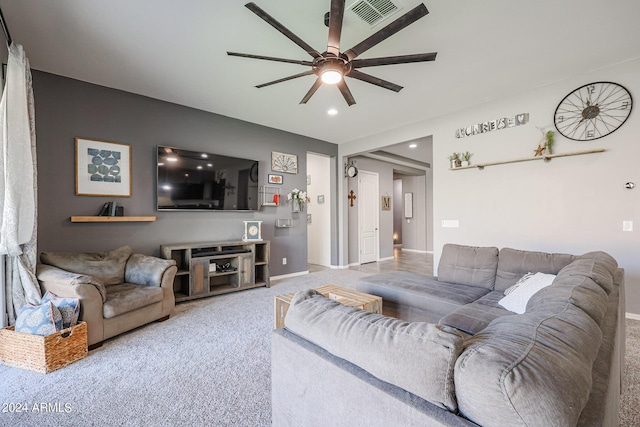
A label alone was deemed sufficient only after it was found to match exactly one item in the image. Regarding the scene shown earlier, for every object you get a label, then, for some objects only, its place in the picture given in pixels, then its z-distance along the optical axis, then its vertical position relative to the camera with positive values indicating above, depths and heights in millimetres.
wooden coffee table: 2389 -757
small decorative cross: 6413 +438
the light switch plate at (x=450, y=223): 4335 -152
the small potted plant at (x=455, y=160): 4246 +817
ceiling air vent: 2102 +1611
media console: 3754 -730
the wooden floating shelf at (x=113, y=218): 3271 -4
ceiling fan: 1781 +1222
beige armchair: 2364 -661
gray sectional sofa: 599 -403
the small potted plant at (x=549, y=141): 3418 +881
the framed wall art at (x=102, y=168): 3371 +636
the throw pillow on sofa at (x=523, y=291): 2086 -618
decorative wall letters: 3687 +1245
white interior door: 6797 -12
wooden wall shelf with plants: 3190 +693
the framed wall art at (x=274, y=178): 5078 +698
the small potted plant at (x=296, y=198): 5320 +338
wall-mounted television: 3865 +543
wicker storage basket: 2023 -974
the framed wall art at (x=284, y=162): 5125 +1015
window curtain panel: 2201 +219
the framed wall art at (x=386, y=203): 7422 +308
